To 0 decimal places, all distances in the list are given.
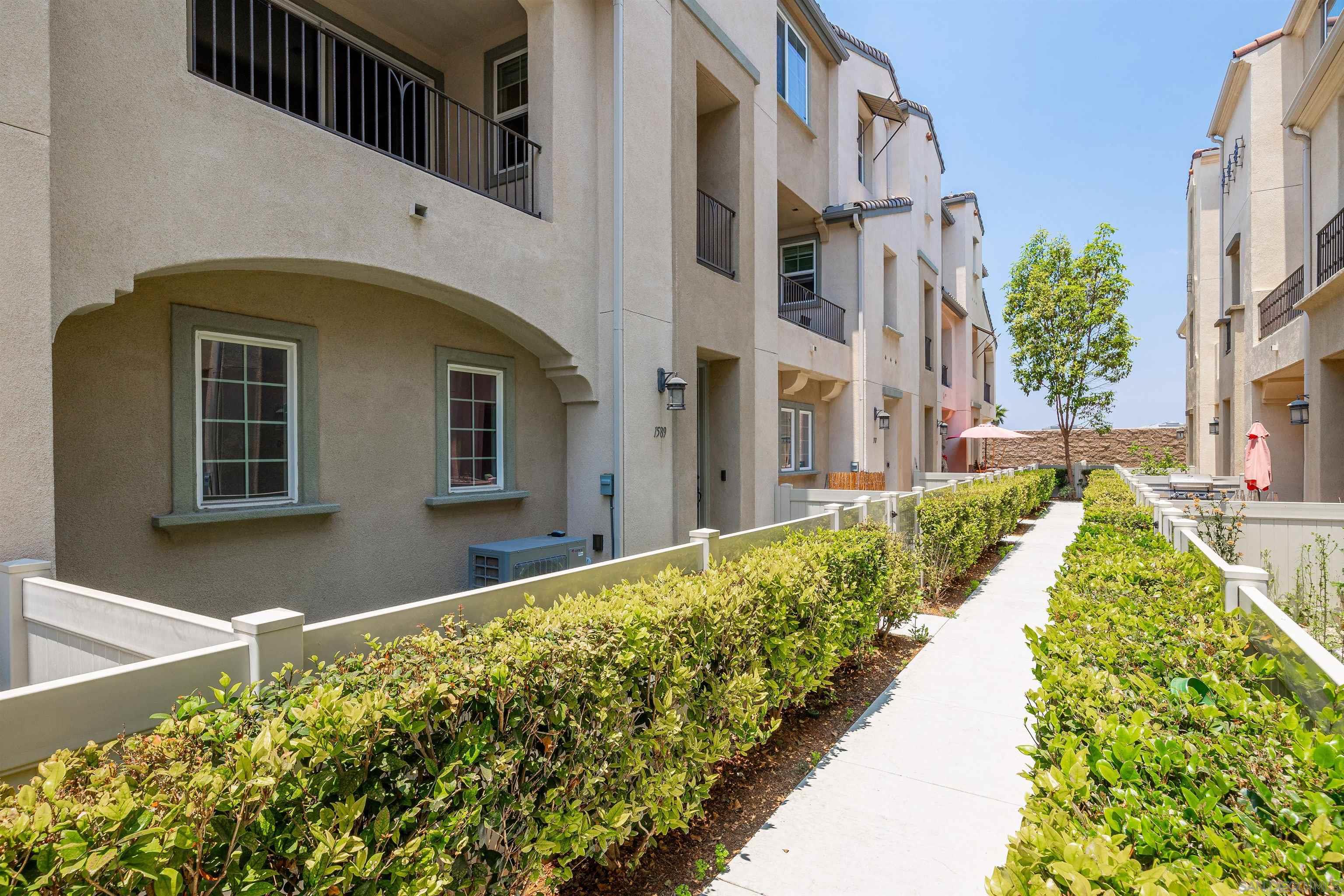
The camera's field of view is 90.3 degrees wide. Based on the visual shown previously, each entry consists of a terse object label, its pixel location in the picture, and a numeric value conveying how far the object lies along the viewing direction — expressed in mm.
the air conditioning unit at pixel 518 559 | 6668
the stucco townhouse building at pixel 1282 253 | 10906
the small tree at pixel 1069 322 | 24531
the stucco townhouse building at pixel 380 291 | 3891
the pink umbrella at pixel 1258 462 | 11320
